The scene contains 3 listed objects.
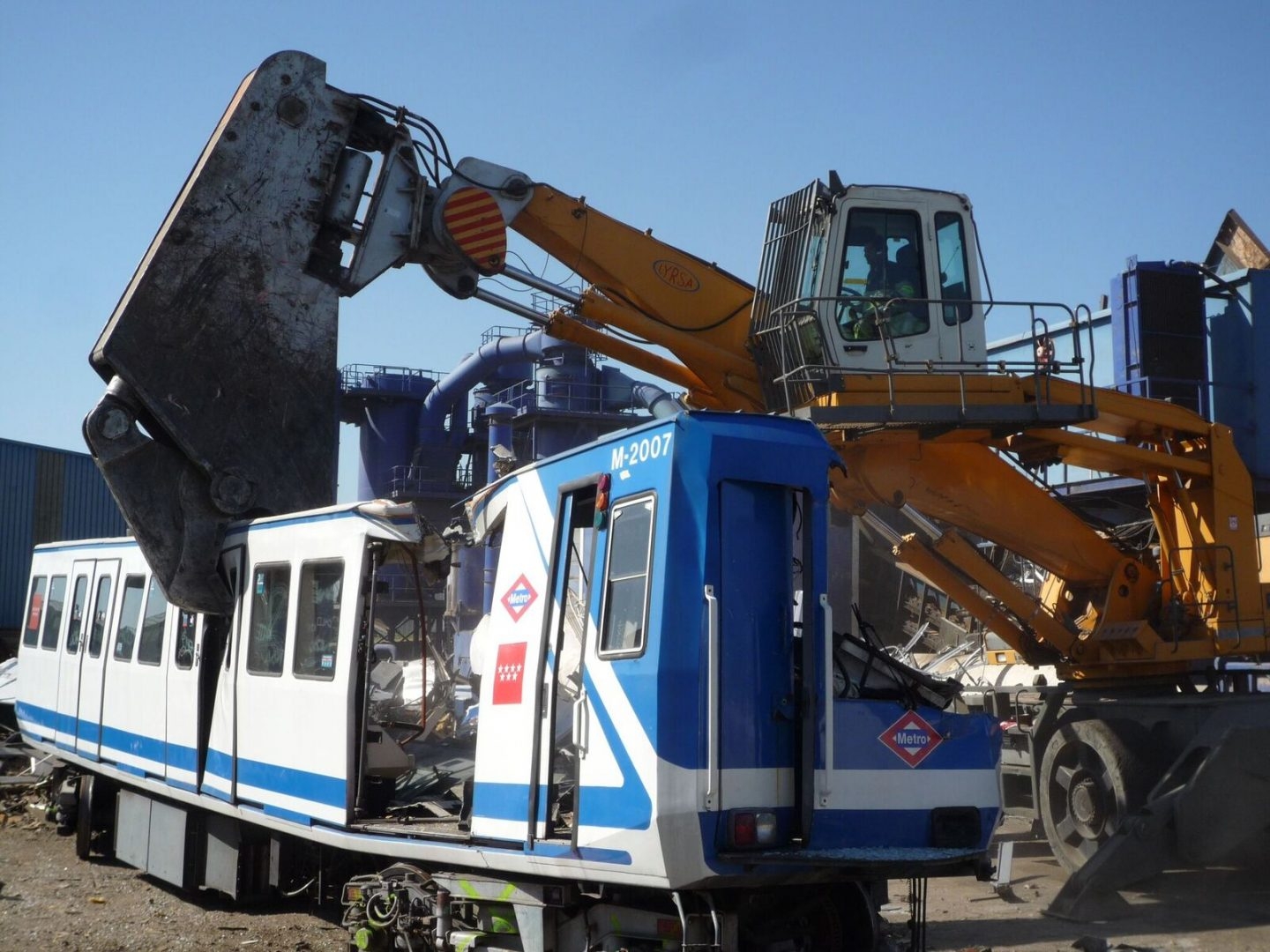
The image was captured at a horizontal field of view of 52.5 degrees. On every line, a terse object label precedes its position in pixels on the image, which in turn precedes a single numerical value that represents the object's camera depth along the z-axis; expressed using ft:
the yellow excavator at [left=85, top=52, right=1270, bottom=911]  33.88
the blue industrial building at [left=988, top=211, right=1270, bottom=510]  44.47
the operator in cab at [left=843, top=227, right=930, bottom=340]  35.17
